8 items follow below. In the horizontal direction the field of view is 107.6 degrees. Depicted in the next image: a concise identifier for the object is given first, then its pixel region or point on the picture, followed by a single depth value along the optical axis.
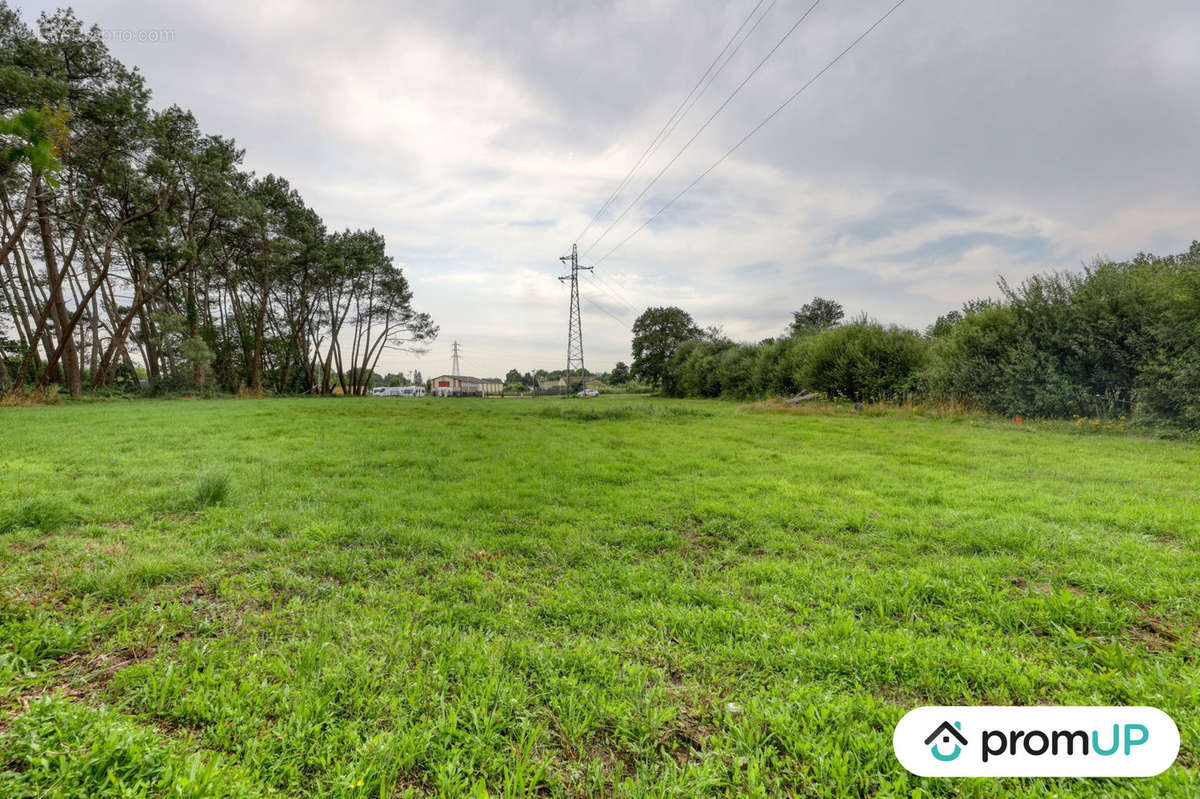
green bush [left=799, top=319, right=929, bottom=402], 20.02
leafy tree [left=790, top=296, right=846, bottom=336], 65.12
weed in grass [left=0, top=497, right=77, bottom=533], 4.02
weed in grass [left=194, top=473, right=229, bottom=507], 5.05
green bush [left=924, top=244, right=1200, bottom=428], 10.92
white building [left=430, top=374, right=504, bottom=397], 81.89
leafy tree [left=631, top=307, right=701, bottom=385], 54.84
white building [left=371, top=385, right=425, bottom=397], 67.11
